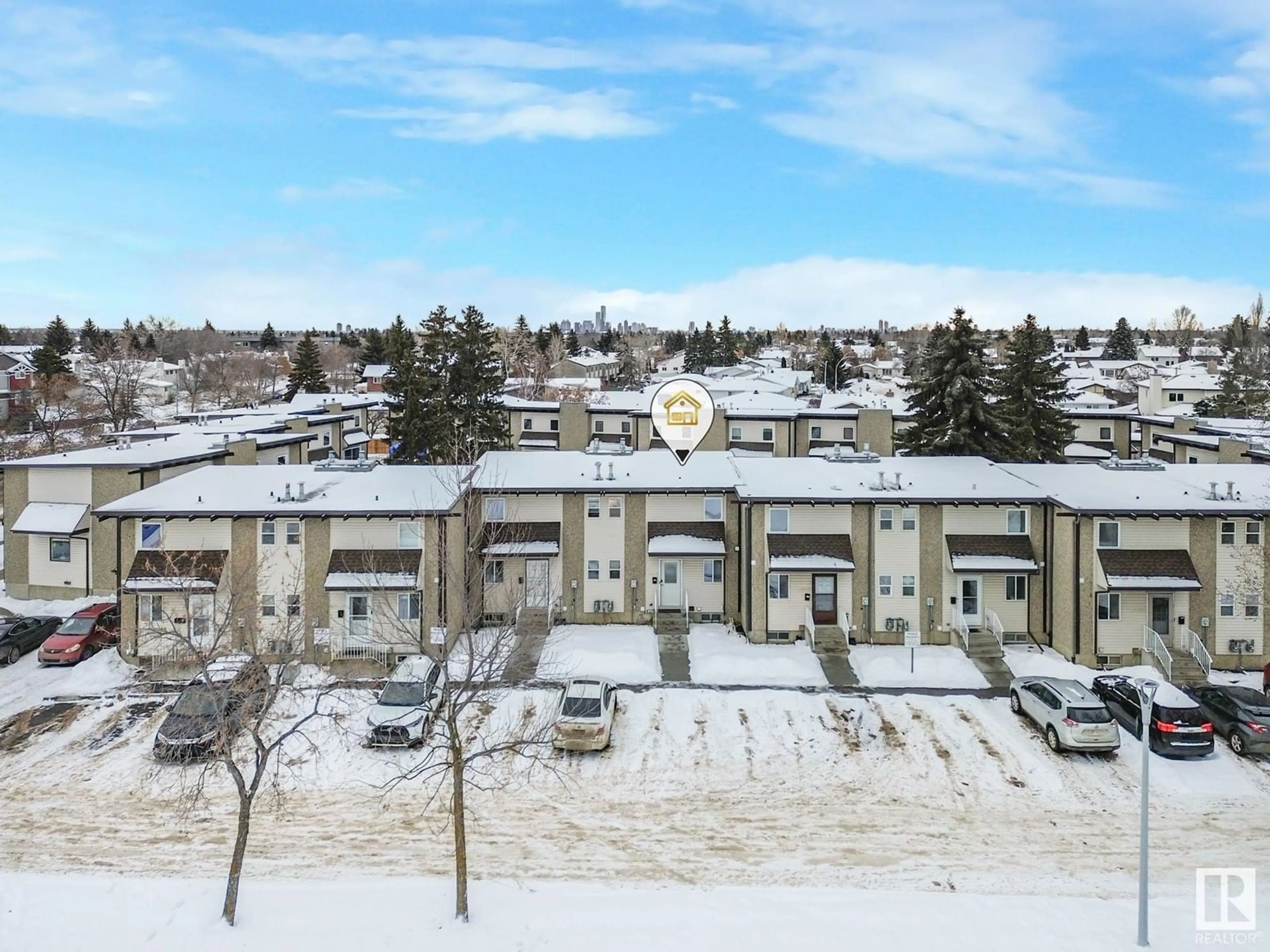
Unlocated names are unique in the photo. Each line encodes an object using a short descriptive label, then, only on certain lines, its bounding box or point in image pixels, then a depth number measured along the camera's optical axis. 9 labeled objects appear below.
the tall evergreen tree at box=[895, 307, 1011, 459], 43.09
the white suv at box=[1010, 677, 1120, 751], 20.70
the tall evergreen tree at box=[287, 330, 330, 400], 89.38
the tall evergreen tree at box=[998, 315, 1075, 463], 47.62
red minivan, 27.33
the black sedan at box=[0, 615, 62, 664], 27.84
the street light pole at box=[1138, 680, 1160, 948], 13.27
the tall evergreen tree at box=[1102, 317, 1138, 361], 147.75
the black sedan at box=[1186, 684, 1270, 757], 20.91
